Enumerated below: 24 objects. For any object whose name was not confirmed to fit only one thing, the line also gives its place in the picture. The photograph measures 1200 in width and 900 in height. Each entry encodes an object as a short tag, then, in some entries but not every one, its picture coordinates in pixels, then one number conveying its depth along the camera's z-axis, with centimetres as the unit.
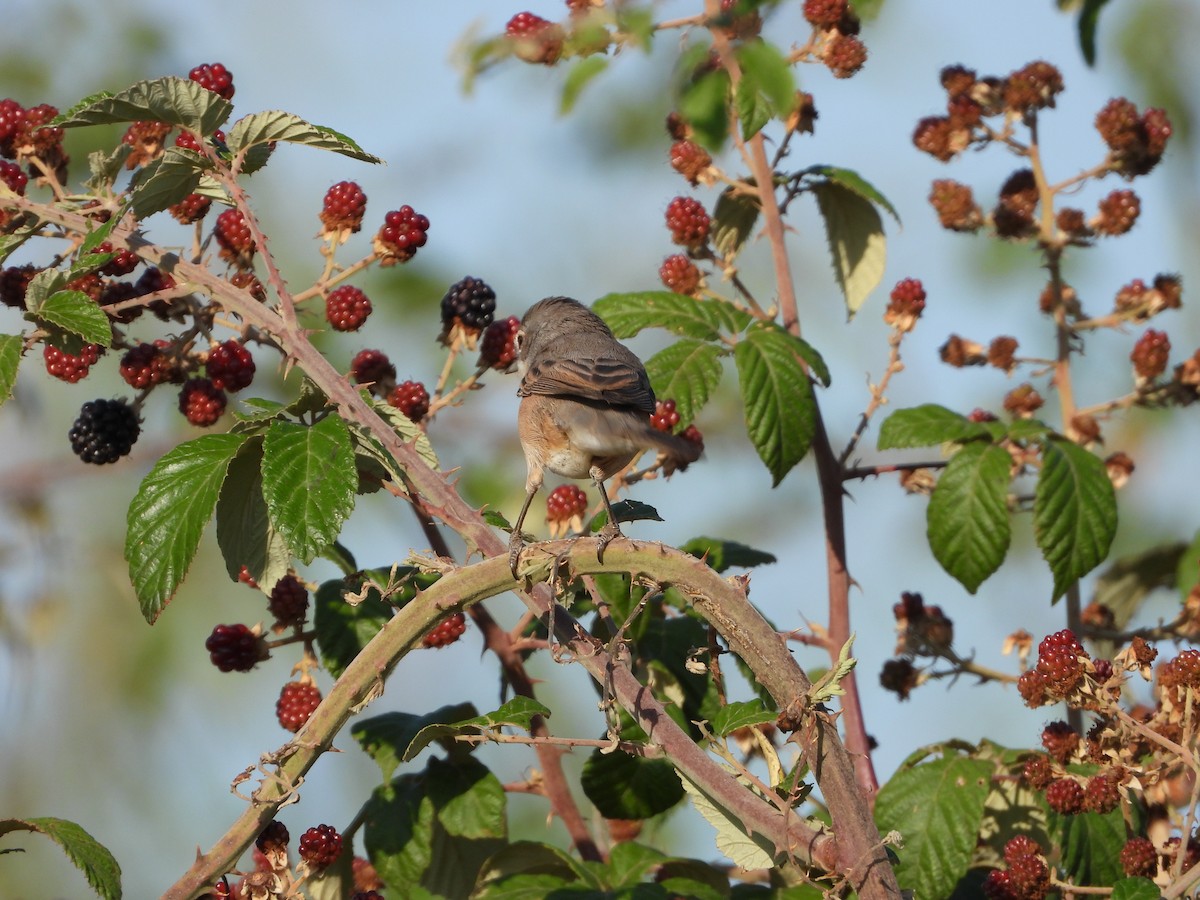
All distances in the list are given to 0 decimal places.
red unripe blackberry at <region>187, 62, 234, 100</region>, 609
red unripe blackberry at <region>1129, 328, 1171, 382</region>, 777
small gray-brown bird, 775
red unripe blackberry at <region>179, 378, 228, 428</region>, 599
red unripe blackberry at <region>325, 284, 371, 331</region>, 621
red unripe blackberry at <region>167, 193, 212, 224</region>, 602
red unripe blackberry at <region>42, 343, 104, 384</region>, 591
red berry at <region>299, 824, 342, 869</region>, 506
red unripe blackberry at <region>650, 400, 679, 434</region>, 717
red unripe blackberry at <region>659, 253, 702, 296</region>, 786
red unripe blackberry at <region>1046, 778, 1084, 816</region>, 544
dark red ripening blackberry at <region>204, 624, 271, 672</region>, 626
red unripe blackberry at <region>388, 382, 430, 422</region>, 619
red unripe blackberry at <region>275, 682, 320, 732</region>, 605
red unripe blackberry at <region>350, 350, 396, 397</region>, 645
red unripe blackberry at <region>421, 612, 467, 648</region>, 606
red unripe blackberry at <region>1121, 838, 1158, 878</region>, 518
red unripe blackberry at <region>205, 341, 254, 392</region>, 596
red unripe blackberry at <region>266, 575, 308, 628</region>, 628
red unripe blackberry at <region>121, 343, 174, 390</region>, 593
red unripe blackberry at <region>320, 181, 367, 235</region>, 607
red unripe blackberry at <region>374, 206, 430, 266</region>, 612
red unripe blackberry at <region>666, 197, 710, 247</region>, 754
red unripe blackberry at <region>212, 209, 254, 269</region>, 602
